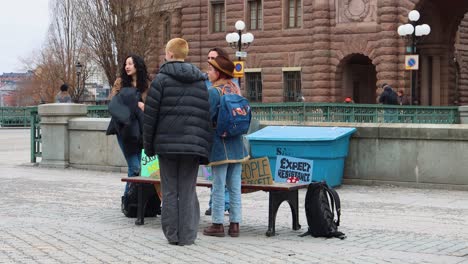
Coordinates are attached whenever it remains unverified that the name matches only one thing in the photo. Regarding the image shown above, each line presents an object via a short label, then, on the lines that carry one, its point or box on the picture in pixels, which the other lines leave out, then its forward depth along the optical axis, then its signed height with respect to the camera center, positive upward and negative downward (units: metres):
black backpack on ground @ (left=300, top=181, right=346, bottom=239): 9.52 -0.98
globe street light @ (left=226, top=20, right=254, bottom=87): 38.16 +3.64
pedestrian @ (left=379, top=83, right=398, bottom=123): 31.42 +0.88
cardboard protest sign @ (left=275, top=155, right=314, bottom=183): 11.71 -0.64
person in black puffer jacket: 9.01 -0.15
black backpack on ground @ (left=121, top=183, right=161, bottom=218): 10.93 -1.02
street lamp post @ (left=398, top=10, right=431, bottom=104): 33.75 +3.52
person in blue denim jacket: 9.46 -0.41
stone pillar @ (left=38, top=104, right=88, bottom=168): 19.14 -0.18
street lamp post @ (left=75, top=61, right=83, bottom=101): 56.00 +3.31
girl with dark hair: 11.04 +0.22
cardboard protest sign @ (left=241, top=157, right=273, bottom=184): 9.95 -0.57
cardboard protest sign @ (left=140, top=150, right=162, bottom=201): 10.86 -0.55
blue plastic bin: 14.72 -0.41
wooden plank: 9.65 -0.71
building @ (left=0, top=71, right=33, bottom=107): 155.48 +5.23
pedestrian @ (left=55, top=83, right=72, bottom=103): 25.52 +0.71
